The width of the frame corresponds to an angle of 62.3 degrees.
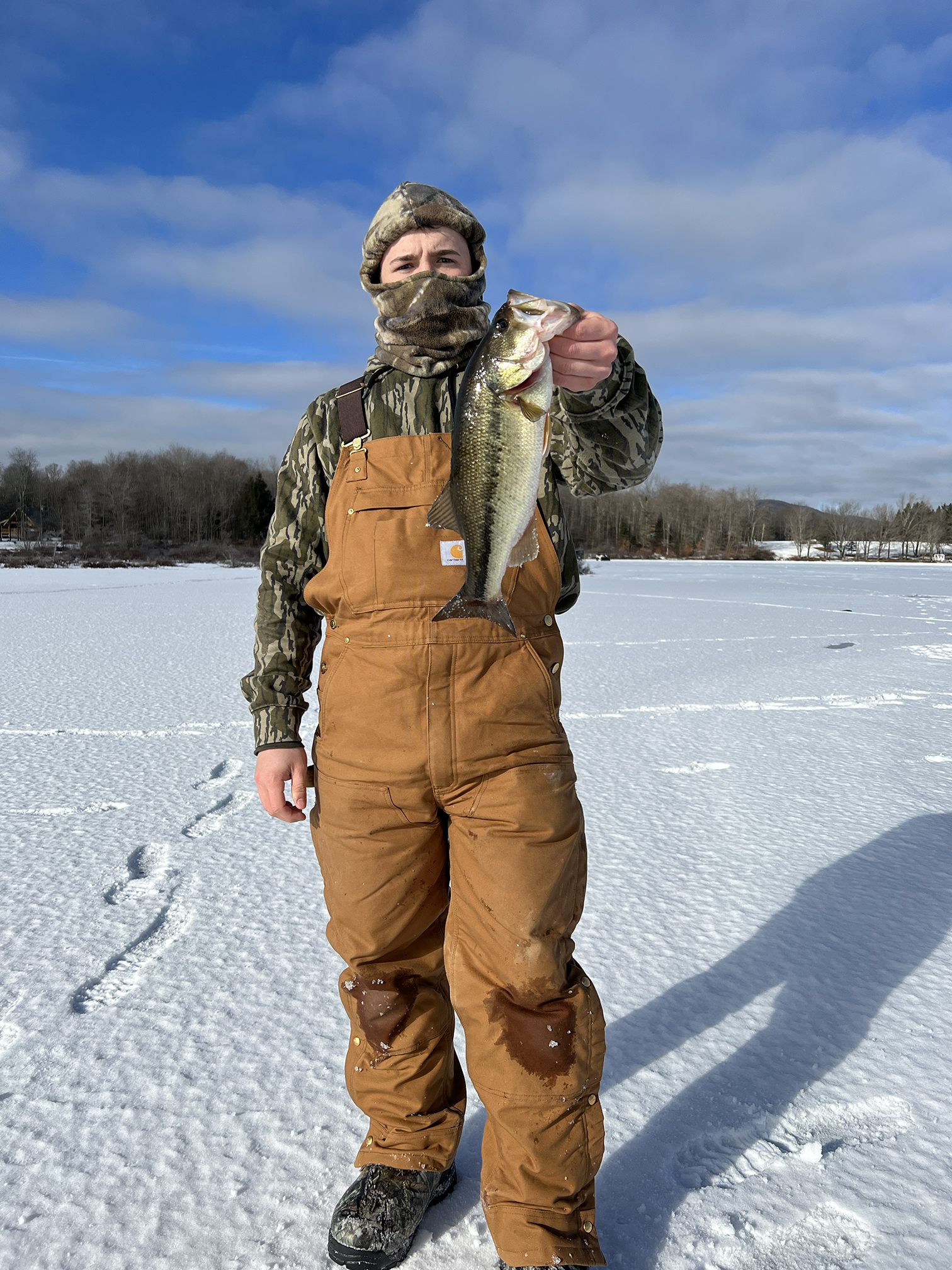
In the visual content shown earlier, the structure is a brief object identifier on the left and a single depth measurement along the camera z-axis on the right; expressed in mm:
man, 1612
